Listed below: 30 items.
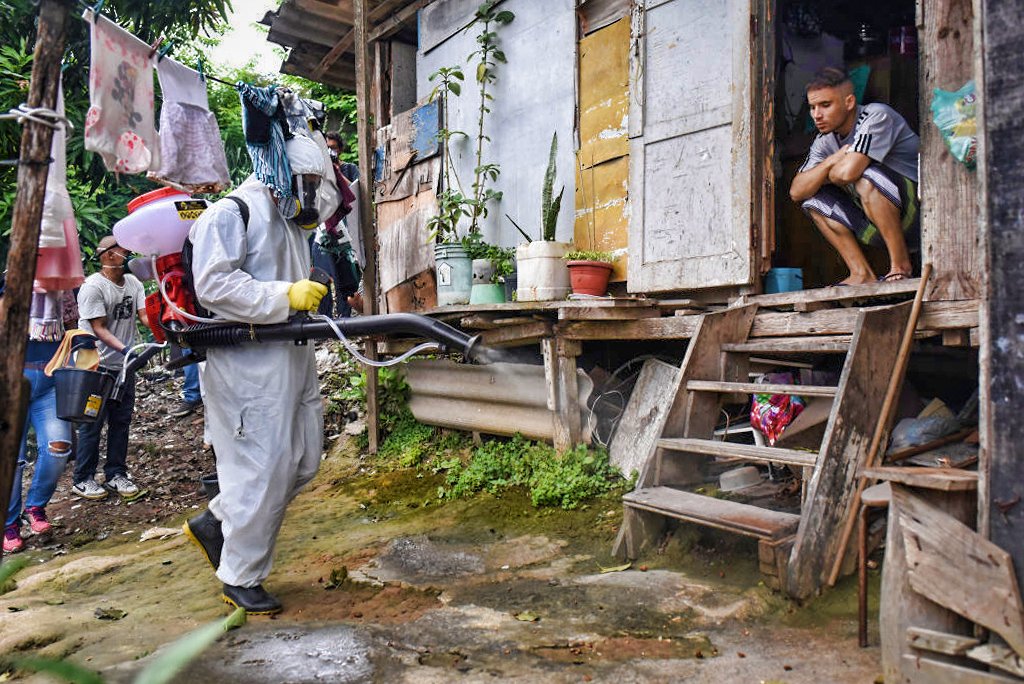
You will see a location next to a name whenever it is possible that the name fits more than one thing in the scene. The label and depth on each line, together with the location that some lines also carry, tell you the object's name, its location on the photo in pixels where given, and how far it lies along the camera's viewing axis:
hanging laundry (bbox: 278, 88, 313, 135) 3.91
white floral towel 4.20
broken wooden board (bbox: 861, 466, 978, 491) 2.54
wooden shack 2.54
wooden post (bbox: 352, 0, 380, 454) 7.19
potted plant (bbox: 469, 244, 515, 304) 5.95
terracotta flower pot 5.23
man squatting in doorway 4.19
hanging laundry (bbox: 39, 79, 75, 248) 2.95
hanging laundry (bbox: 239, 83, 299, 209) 3.84
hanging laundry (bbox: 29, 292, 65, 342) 6.07
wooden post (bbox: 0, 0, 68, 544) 1.70
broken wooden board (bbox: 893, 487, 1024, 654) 2.32
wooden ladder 3.19
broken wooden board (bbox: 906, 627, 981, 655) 2.32
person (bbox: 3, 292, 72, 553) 5.87
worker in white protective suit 3.66
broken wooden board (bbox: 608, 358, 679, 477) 5.13
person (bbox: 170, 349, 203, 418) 9.15
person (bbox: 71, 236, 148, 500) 6.46
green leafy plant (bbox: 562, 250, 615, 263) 5.38
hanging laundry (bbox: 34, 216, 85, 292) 3.31
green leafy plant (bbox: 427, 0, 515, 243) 6.59
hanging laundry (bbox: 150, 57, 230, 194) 4.83
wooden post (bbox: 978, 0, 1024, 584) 2.49
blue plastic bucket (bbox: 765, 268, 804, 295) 4.62
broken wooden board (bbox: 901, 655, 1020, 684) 2.22
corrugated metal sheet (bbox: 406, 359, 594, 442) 5.89
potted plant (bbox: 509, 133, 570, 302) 5.37
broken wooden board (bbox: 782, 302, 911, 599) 3.14
